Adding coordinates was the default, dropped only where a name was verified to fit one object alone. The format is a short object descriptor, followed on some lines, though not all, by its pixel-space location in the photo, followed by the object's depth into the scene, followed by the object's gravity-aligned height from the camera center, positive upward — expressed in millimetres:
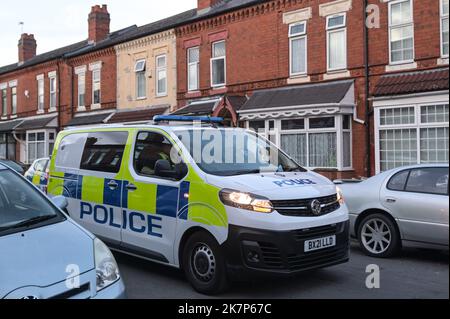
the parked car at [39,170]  10897 -69
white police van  5344 -421
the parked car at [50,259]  3570 -697
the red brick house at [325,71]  14375 +3163
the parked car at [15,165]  18781 +125
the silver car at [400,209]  7027 -657
